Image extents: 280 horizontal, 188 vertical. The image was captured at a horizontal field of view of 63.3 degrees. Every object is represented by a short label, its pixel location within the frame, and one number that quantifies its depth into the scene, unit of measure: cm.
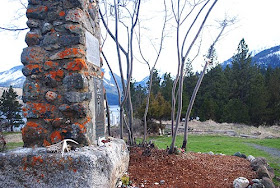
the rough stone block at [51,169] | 252
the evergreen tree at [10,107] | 2009
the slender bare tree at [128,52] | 576
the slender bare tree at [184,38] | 581
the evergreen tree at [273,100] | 2241
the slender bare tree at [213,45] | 658
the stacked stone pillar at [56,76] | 291
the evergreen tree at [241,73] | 2547
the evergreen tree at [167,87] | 2678
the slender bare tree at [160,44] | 694
